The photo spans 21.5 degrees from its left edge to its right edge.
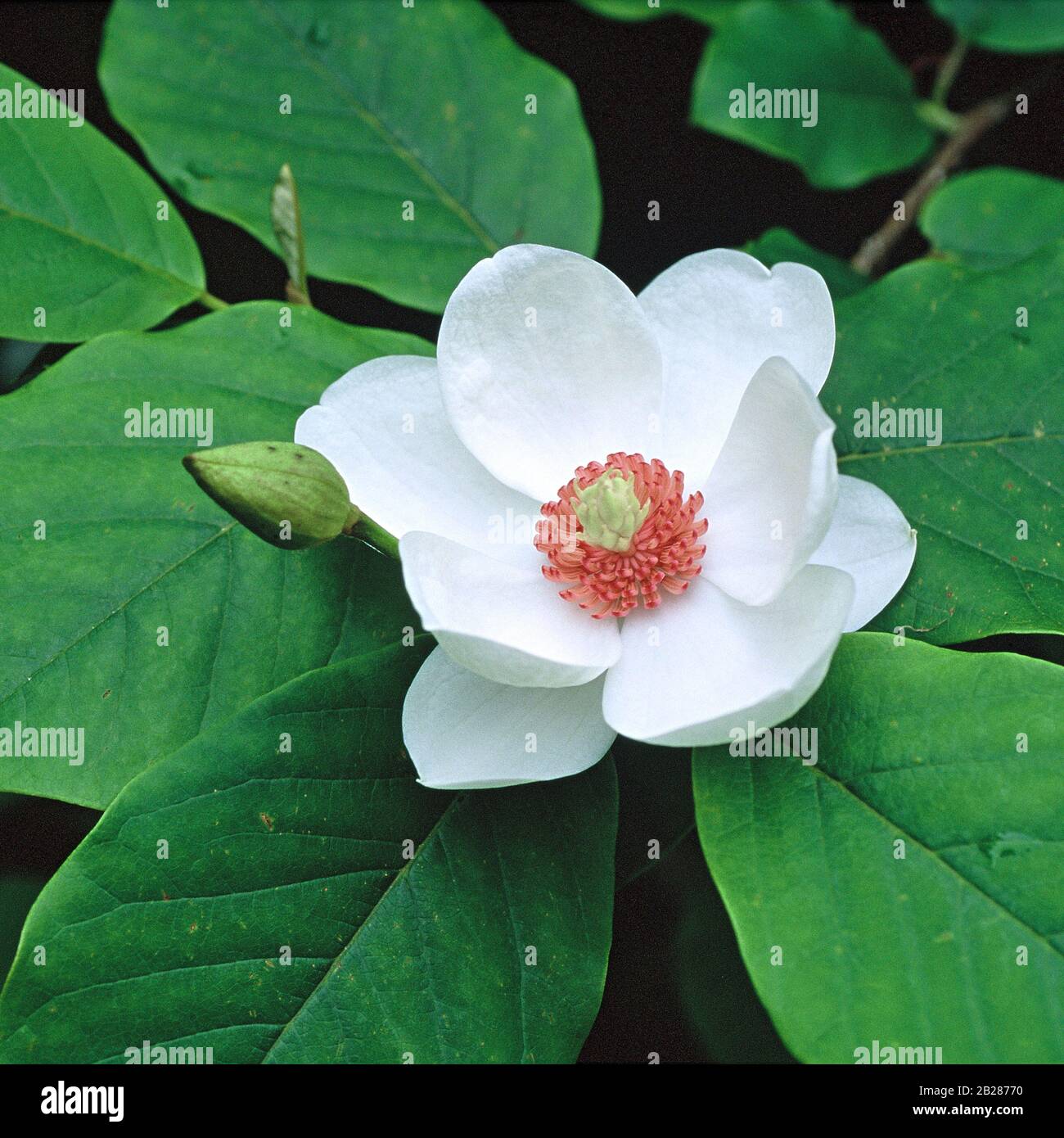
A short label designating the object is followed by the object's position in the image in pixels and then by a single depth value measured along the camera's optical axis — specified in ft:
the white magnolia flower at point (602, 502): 1.24
